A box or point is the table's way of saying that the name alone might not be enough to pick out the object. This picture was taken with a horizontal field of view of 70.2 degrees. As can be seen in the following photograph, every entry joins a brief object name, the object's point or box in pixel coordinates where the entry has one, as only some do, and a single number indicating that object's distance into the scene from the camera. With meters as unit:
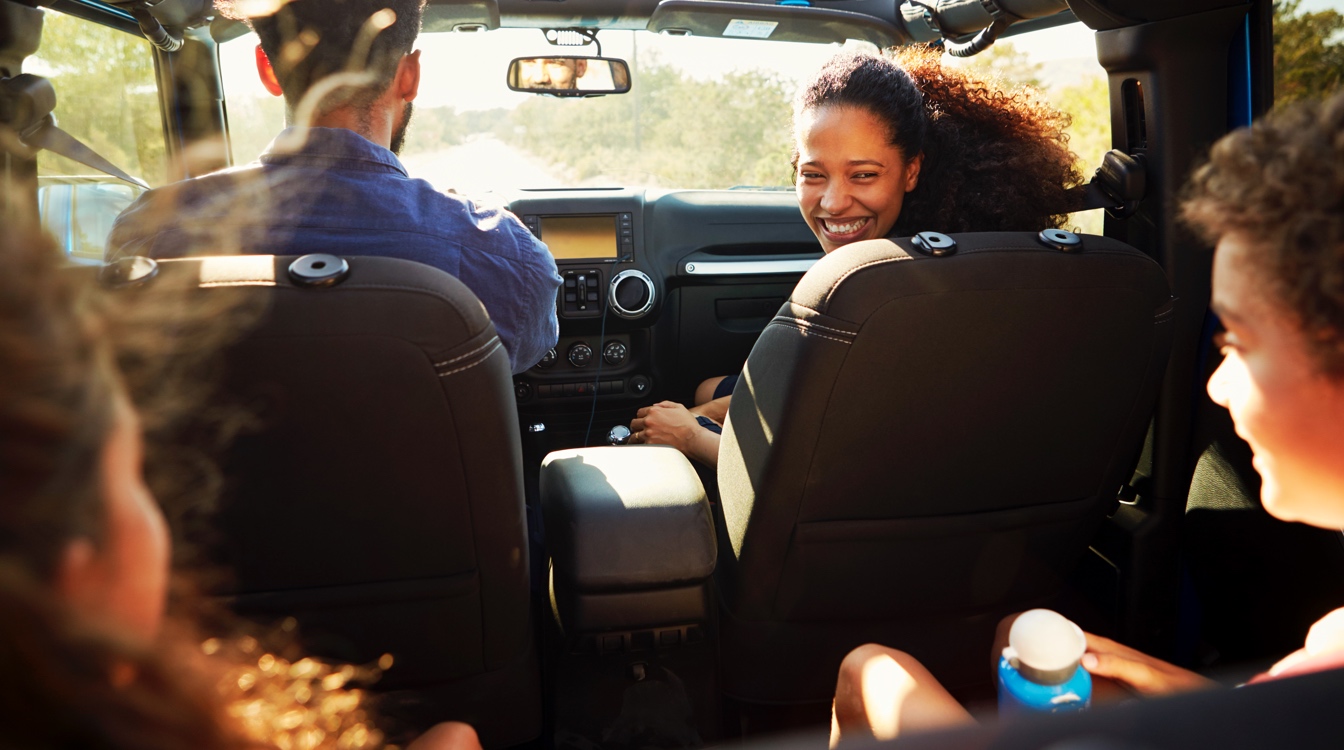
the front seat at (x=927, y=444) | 1.55
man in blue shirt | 1.73
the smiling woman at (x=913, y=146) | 2.24
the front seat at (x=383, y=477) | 1.29
